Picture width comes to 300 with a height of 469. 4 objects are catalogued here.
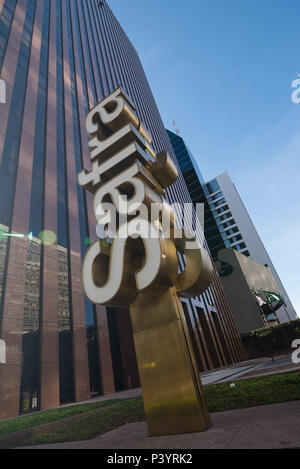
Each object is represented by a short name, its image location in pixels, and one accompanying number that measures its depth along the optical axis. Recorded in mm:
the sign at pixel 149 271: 4891
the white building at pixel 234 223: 85562
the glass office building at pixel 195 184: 88869
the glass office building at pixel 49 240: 14750
